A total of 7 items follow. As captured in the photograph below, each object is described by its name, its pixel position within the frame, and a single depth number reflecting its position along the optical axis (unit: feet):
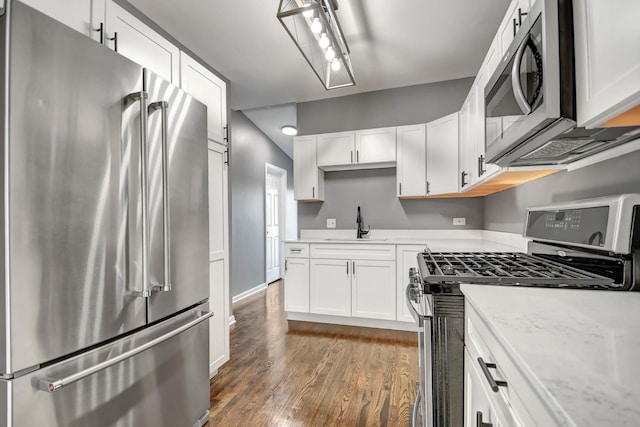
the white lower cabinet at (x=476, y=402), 2.40
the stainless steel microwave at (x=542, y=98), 3.05
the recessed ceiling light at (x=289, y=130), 13.66
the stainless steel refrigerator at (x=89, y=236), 2.81
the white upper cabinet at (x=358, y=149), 10.95
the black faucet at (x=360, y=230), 11.87
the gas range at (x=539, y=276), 3.14
